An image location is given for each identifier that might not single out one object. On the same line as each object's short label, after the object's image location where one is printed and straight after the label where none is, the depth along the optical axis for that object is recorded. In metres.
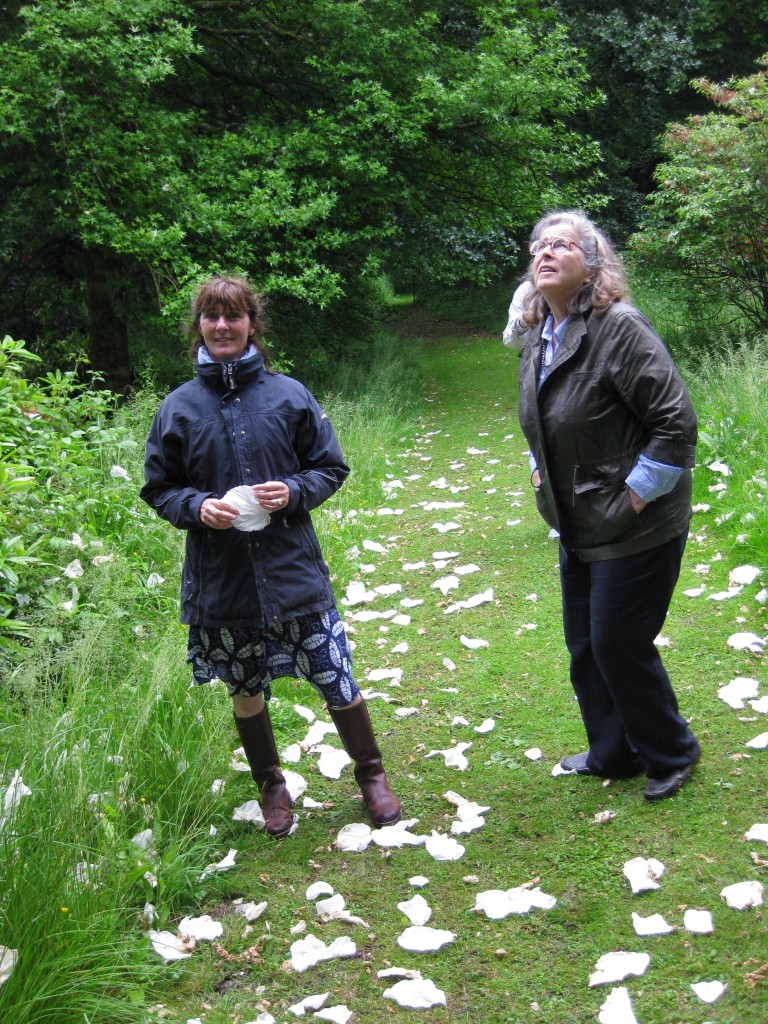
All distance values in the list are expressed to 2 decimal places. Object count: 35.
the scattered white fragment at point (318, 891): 3.26
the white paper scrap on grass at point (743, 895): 2.87
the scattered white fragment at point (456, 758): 4.10
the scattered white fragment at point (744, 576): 5.41
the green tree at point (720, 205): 9.31
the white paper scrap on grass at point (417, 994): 2.70
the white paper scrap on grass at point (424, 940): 2.94
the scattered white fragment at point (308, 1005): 2.72
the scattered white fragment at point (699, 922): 2.81
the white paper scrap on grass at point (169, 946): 2.91
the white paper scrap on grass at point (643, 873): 3.06
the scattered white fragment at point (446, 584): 6.21
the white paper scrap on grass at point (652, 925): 2.84
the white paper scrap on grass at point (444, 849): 3.46
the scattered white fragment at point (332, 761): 4.12
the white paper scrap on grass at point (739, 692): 4.21
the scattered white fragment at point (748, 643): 4.68
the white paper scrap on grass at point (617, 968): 2.68
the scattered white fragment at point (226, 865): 3.38
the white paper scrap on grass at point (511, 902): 3.07
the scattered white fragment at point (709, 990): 2.54
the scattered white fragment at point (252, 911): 3.17
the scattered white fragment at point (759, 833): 3.19
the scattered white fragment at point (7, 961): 2.42
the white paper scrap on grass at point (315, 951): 2.92
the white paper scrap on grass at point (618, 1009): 2.51
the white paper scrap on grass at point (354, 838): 3.58
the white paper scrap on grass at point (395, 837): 3.56
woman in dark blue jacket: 3.38
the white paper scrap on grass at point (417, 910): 3.09
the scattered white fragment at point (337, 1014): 2.66
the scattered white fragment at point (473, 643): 5.32
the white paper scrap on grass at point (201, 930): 3.05
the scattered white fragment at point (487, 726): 4.41
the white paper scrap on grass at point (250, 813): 3.76
